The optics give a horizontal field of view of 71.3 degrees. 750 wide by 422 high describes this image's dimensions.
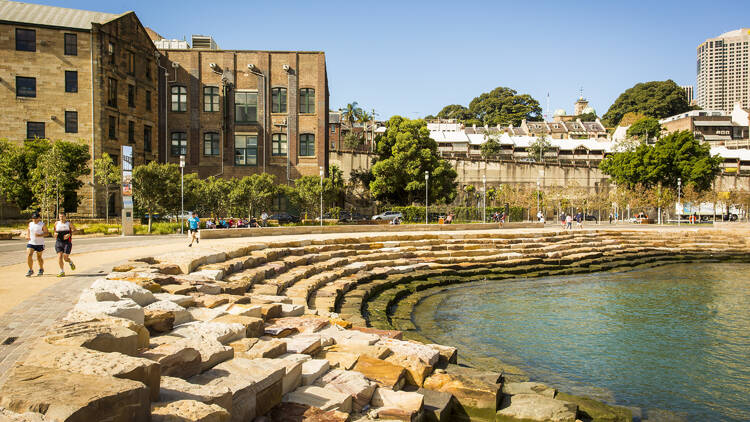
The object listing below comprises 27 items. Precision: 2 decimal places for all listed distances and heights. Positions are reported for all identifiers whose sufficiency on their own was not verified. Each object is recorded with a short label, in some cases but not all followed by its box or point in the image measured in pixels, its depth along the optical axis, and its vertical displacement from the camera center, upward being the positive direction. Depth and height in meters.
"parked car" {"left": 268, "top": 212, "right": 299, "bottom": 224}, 41.20 -0.91
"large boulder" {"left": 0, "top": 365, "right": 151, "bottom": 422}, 3.14 -1.19
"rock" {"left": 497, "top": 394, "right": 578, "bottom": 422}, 5.89 -2.34
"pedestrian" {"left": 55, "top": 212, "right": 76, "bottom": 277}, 11.62 -0.79
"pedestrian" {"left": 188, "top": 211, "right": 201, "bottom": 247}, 18.42 -0.72
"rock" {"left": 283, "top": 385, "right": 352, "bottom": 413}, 5.12 -1.92
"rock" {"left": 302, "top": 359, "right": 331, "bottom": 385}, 5.67 -1.82
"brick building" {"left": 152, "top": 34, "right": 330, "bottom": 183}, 45.03 +8.28
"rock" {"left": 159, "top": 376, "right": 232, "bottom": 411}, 4.13 -1.51
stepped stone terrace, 3.60 -1.61
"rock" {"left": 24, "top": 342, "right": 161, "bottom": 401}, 3.76 -1.16
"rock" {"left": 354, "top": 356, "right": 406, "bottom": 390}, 6.04 -1.96
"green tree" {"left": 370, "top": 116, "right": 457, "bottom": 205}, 46.31 +3.56
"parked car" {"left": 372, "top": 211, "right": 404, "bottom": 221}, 44.47 -0.77
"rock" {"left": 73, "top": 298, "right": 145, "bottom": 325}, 5.65 -1.14
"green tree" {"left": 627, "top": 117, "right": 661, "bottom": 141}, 102.25 +15.53
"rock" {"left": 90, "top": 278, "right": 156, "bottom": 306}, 6.45 -1.11
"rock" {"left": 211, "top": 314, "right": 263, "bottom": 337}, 6.91 -1.55
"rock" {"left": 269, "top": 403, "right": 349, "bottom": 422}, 4.82 -1.94
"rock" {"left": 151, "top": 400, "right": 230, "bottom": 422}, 3.67 -1.48
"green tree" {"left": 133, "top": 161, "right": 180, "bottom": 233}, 31.20 +1.21
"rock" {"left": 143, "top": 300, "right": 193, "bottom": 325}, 6.82 -1.37
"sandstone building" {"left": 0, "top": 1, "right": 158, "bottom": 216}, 37.34 +9.36
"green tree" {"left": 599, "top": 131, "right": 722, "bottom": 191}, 57.75 +4.95
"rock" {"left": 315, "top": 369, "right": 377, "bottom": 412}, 5.47 -1.93
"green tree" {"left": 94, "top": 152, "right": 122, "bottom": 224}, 34.19 +2.31
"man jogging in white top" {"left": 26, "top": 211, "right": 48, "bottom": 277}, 11.55 -0.85
